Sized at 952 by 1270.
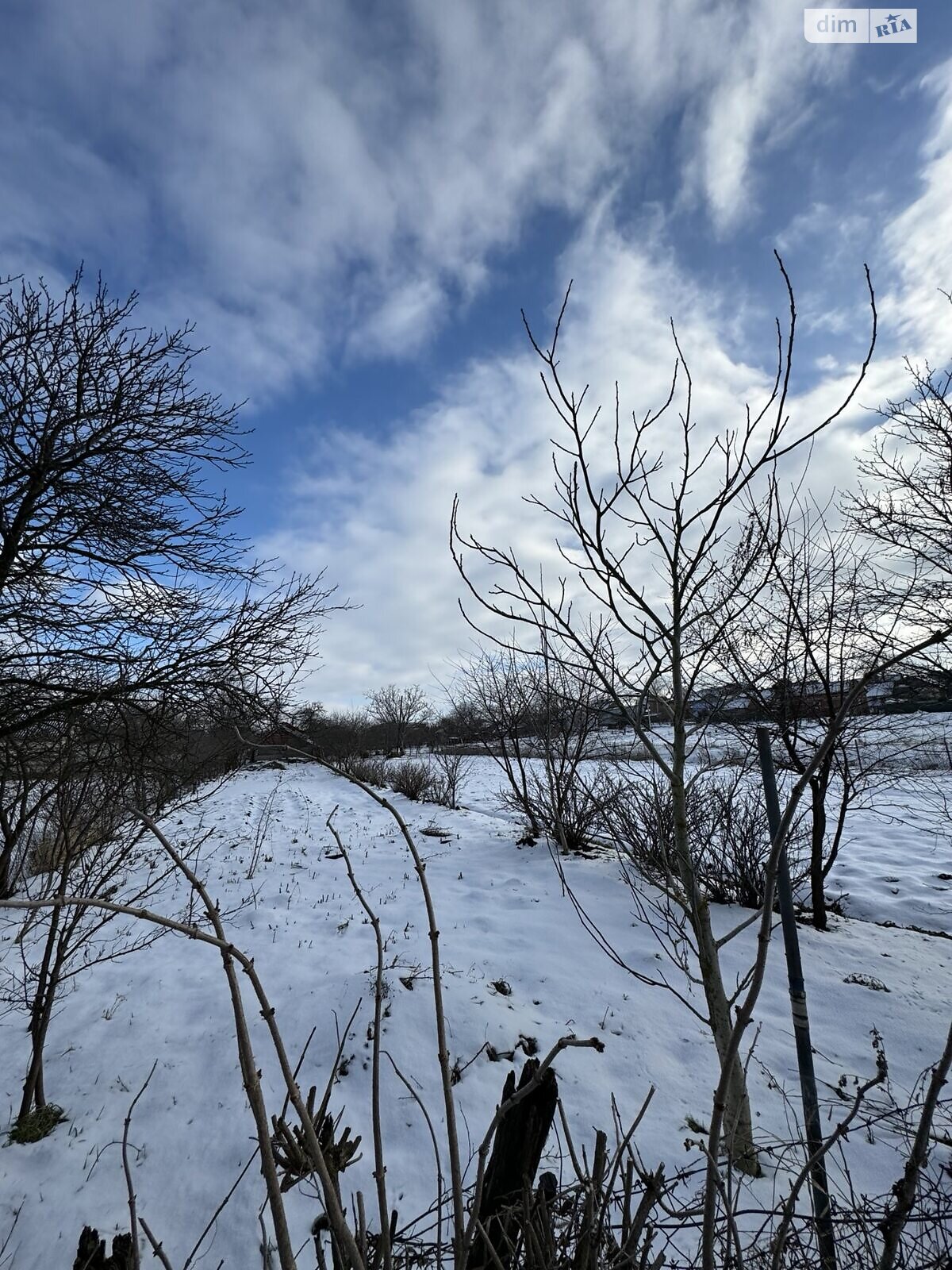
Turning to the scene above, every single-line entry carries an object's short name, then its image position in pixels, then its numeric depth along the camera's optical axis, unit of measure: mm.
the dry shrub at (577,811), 6932
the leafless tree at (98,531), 4754
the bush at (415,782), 12891
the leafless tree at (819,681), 4453
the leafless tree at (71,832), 2979
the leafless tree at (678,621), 1964
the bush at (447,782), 11852
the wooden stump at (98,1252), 1131
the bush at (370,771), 14273
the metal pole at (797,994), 1813
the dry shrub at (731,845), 5359
